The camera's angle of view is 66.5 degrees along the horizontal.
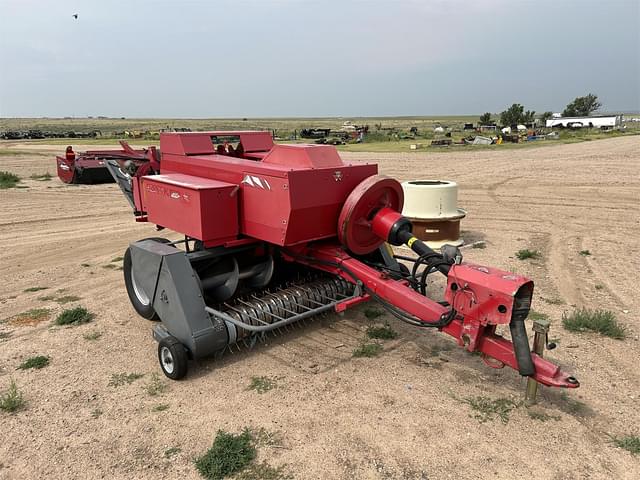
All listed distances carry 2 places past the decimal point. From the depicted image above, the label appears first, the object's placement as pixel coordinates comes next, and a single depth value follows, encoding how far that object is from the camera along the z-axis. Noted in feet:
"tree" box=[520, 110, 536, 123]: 220.64
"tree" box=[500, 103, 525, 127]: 219.20
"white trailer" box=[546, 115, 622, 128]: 222.28
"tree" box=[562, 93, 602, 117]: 290.35
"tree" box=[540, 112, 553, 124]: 249.75
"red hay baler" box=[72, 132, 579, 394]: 12.26
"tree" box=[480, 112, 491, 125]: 236.32
